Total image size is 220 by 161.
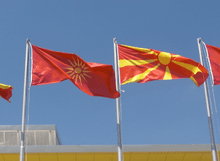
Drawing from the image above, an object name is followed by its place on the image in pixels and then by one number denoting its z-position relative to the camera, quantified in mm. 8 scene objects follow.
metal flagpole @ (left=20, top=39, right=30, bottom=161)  15180
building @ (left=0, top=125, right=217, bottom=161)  18547
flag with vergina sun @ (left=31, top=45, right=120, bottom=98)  16594
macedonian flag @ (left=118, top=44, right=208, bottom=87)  17094
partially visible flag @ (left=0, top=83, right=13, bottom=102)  17081
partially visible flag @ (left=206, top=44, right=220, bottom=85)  17484
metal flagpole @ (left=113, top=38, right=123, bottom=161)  15816
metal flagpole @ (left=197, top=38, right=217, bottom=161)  16203
